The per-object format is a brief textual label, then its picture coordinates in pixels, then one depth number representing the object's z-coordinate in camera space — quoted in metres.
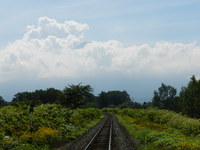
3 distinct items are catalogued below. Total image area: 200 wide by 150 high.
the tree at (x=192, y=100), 70.69
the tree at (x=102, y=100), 169.82
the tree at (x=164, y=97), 129.50
